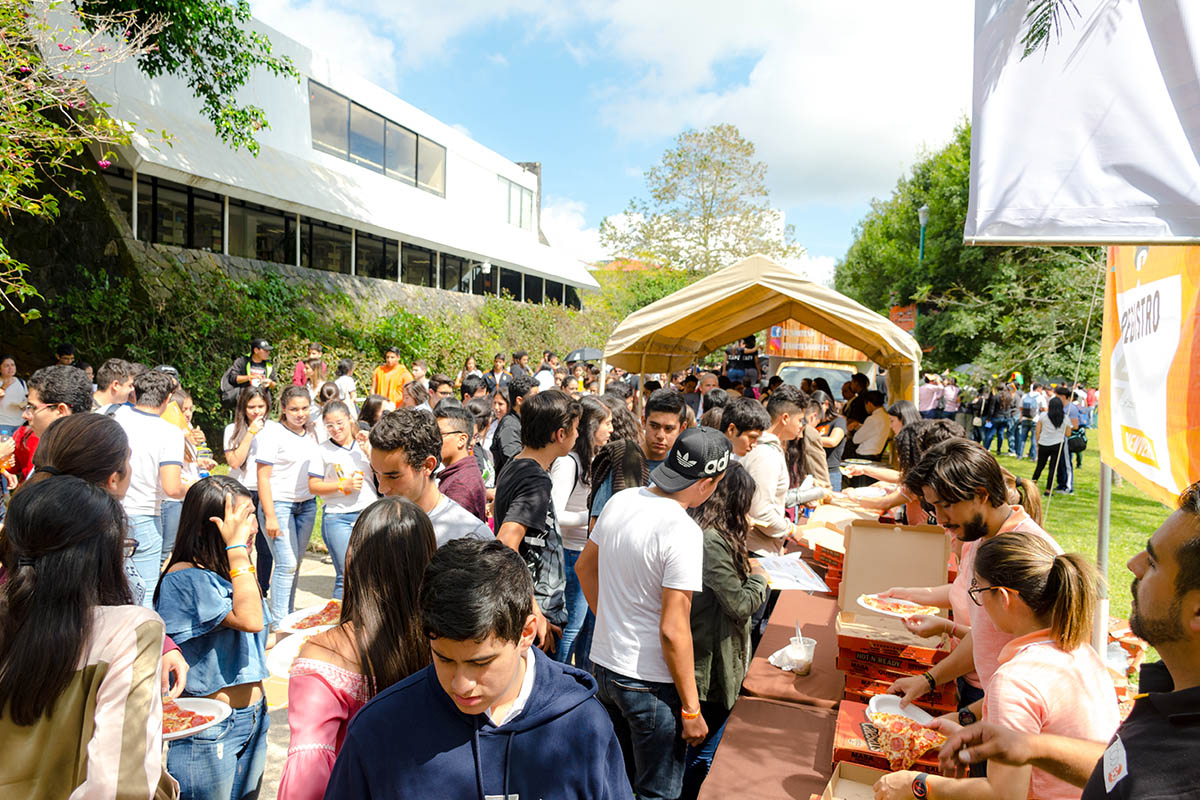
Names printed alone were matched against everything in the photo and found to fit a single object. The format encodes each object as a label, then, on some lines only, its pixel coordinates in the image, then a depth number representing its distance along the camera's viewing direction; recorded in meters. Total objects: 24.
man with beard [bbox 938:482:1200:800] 1.27
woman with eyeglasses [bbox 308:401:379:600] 4.90
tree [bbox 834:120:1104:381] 11.62
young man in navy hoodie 1.45
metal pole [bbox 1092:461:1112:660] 2.84
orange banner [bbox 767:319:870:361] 19.56
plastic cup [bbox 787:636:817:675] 3.34
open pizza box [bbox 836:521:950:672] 3.69
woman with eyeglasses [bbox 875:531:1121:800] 1.91
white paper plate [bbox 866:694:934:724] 2.64
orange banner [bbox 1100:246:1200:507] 2.52
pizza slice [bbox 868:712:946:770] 2.40
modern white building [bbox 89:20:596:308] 13.29
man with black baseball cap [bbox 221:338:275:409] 8.68
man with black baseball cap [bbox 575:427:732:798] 2.72
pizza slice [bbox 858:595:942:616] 3.15
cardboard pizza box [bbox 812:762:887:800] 2.40
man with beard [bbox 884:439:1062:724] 2.78
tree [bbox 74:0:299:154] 10.27
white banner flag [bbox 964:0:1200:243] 1.74
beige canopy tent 7.64
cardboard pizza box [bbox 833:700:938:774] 2.43
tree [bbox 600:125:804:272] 26.38
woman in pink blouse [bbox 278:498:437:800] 1.72
